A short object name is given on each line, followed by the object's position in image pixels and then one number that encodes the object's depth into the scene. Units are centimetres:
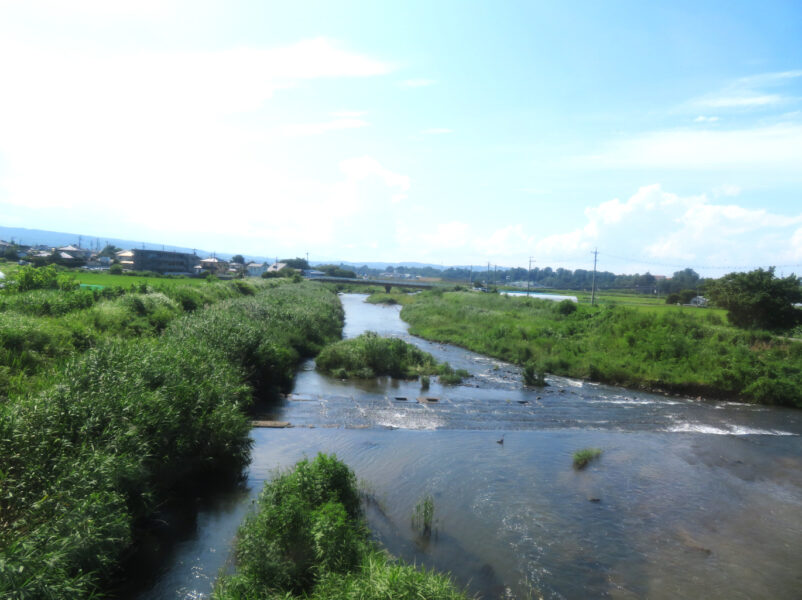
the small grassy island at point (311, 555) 748
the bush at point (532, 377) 2652
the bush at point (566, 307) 4595
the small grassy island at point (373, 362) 2688
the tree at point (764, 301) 3322
